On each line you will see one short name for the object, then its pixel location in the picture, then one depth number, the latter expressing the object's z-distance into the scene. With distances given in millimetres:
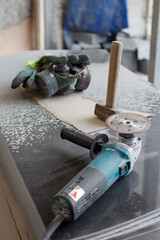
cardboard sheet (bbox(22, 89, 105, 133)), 1195
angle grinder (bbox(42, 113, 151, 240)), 711
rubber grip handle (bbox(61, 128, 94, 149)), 975
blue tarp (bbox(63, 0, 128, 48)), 3908
